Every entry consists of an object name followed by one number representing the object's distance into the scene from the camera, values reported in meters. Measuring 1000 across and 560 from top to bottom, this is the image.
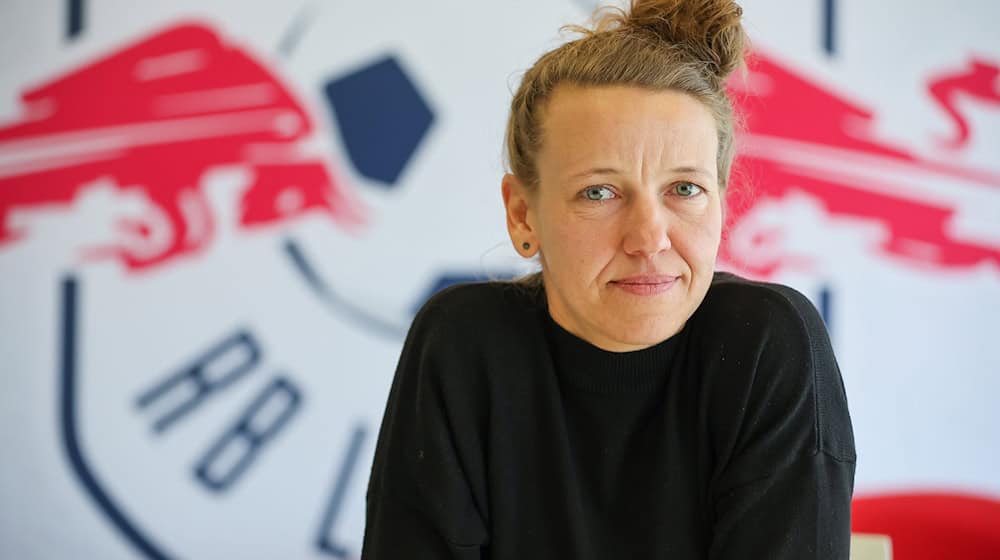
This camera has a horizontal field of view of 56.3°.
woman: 0.98
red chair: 2.16
